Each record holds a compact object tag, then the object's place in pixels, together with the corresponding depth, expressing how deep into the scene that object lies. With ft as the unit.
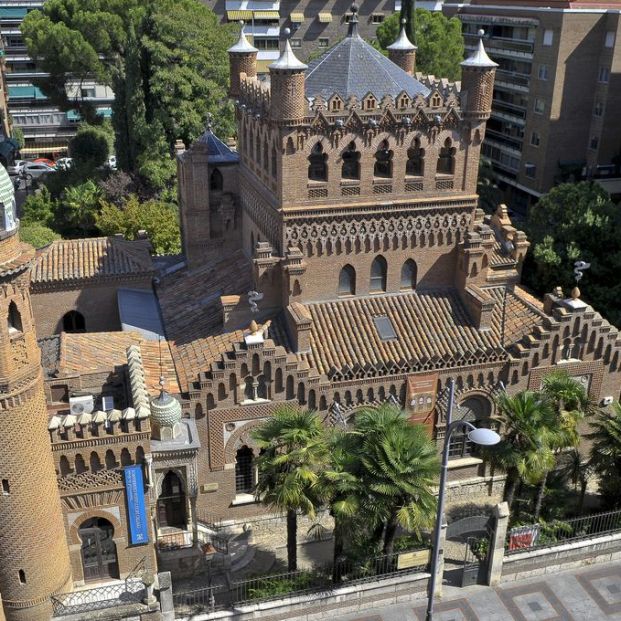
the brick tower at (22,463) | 62.18
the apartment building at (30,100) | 297.74
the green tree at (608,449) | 81.30
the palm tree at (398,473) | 66.74
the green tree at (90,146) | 214.69
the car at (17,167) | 249.34
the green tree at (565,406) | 78.23
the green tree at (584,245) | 139.74
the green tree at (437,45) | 211.82
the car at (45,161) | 275.39
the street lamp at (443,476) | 52.08
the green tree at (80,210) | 175.32
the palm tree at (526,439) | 74.74
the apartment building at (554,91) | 199.62
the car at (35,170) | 258.92
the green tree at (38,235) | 152.42
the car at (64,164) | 209.32
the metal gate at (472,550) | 79.71
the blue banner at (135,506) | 73.20
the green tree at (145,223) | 155.22
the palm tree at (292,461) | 67.62
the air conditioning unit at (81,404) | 80.59
